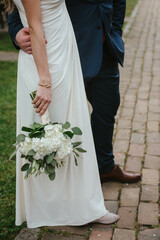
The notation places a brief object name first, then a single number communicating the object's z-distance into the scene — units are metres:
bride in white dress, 2.35
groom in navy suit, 2.71
